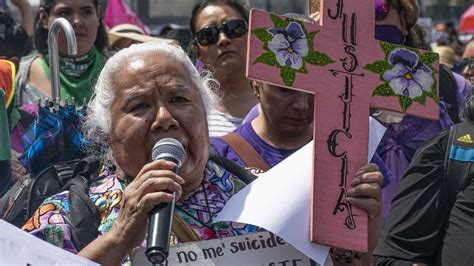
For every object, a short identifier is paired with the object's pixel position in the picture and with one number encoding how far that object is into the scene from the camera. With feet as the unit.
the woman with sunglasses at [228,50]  29.68
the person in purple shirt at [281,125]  23.65
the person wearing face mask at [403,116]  24.68
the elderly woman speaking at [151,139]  17.13
